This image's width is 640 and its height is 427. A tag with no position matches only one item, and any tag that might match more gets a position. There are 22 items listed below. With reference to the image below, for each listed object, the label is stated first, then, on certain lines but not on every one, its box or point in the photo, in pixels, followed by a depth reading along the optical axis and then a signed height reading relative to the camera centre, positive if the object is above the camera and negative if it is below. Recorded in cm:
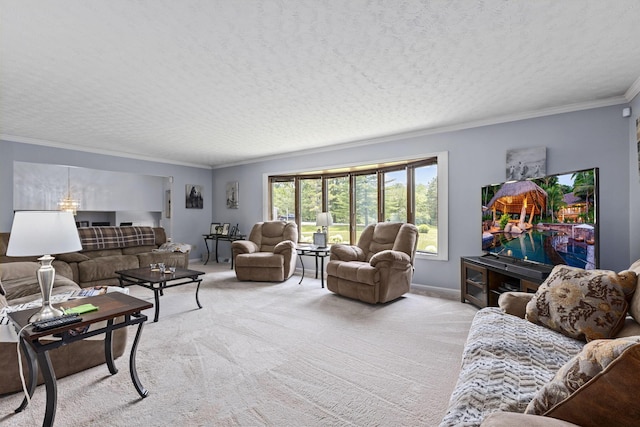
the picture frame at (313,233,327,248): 529 -47
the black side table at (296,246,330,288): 497 -64
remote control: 156 -57
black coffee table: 338 -74
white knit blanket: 112 -70
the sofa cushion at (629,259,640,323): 160 -51
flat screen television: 256 -8
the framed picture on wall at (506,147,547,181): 361 +58
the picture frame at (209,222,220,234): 727 -36
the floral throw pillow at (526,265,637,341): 165 -52
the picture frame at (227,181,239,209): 724 +44
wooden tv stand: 281 -70
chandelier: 559 +21
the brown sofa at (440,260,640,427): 76 -58
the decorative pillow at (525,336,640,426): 74 -46
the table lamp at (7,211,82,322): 161 -14
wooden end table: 157 -67
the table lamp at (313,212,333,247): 522 -21
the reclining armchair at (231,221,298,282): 513 -73
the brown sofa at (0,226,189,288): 448 -68
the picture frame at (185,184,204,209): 726 +39
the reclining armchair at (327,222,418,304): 380 -69
